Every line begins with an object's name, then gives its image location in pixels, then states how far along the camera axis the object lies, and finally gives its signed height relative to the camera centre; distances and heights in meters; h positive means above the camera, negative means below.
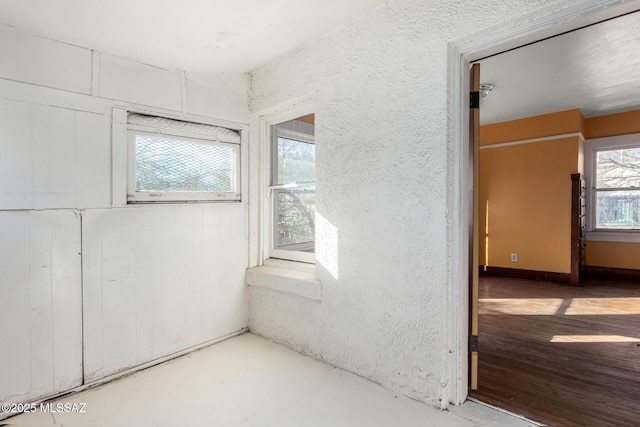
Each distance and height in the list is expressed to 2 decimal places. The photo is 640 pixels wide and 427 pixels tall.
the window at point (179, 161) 2.35 +0.41
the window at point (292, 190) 2.71 +0.21
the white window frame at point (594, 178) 5.03 +0.60
